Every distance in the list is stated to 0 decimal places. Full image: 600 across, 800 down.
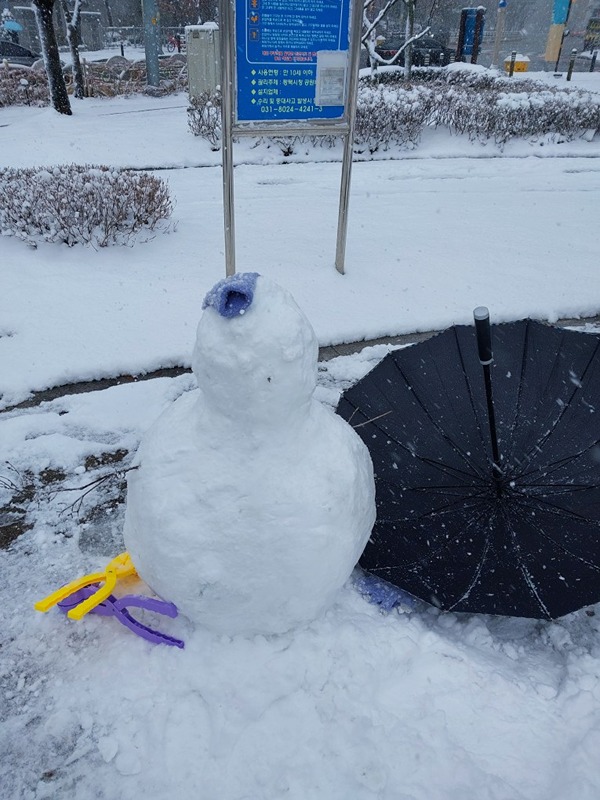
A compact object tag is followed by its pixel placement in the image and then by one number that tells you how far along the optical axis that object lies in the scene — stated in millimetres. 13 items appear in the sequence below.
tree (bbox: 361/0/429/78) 13711
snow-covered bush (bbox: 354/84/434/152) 9375
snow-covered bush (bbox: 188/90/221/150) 9562
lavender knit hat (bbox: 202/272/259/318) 1621
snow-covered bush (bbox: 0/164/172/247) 5359
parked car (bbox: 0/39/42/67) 20500
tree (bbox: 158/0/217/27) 31250
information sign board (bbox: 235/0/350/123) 3996
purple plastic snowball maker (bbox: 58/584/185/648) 2098
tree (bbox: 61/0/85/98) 14102
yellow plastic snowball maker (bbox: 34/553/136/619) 2072
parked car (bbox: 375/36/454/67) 19719
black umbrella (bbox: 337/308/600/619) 1908
